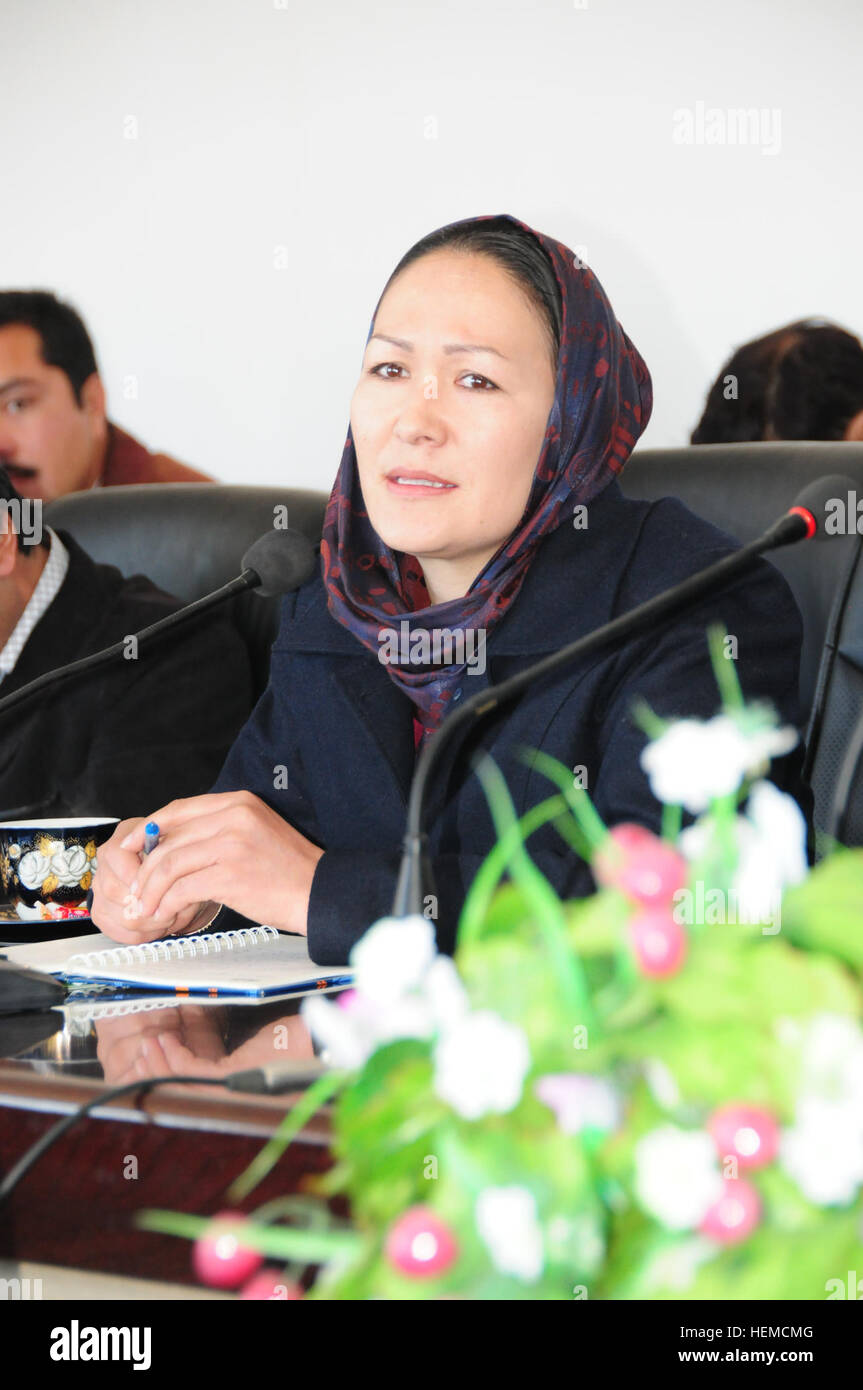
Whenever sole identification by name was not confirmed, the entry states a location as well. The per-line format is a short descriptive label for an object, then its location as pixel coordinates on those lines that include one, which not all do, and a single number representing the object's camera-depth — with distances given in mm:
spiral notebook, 2129
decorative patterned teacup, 2289
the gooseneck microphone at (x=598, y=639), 1985
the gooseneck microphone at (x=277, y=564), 2324
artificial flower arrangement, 893
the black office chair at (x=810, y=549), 2476
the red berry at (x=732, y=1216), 873
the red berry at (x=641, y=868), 992
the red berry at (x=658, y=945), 951
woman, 2339
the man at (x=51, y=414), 3179
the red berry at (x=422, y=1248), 907
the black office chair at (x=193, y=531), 2818
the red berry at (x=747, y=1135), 890
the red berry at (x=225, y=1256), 978
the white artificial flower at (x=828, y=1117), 871
